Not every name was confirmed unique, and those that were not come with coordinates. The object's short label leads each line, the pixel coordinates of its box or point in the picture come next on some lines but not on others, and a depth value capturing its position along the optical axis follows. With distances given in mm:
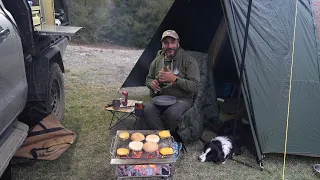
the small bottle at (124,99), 4287
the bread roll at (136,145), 2846
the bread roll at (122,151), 2735
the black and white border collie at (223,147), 3549
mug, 4160
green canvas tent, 3488
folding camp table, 4070
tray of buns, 2689
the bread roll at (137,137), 3018
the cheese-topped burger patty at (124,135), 3030
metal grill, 2654
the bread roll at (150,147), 2828
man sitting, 3666
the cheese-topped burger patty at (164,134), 3092
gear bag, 3357
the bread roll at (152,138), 3004
